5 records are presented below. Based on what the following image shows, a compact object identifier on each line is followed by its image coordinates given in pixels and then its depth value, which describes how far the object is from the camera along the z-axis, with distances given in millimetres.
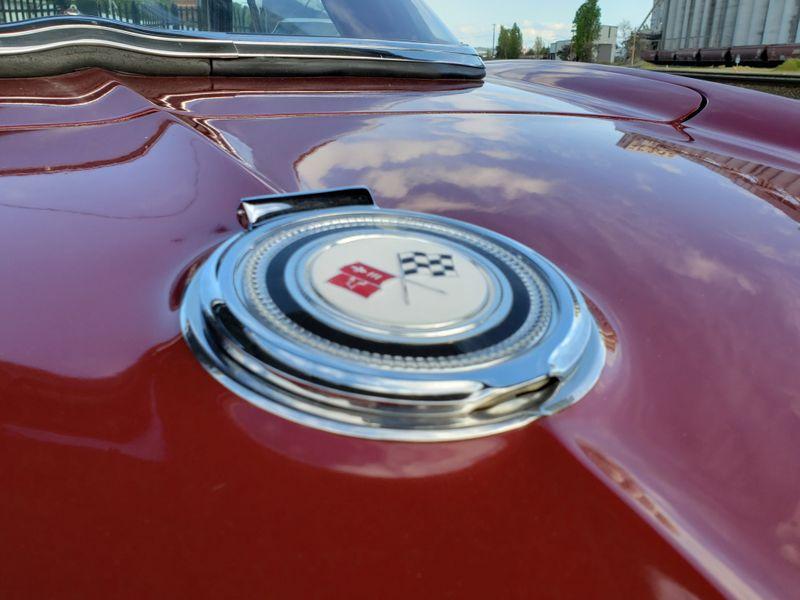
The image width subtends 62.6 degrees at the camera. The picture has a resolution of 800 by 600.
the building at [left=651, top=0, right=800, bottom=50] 34562
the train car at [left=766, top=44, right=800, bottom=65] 21875
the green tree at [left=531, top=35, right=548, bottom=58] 49997
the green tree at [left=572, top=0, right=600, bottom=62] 42344
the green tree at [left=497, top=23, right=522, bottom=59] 48688
